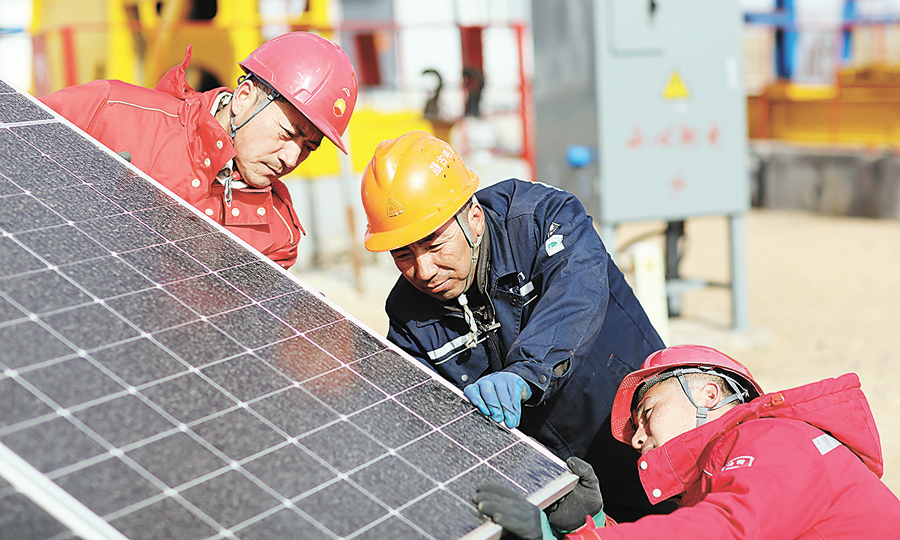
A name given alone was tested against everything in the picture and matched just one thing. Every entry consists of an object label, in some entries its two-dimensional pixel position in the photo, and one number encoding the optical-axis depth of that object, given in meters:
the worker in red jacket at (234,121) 3.04
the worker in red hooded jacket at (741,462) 2.00
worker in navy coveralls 2.58
